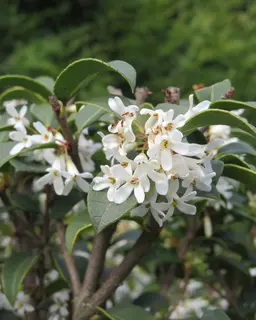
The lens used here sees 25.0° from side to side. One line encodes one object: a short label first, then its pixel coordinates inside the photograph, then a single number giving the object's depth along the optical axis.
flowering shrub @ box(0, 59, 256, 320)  0.19
